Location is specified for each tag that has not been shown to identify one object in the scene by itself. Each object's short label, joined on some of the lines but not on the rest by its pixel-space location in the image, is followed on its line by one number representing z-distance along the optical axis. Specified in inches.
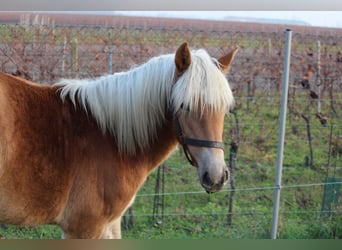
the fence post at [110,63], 263.2
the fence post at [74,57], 273.7
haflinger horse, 172.7
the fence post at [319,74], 334.3
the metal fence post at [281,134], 247.1
